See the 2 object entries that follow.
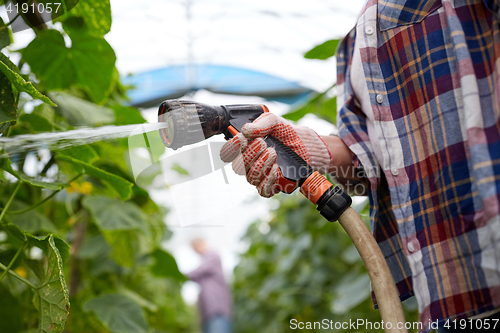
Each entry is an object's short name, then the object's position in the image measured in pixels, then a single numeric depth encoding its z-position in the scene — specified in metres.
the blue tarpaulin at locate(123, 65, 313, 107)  3.15
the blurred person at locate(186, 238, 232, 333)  3.83
